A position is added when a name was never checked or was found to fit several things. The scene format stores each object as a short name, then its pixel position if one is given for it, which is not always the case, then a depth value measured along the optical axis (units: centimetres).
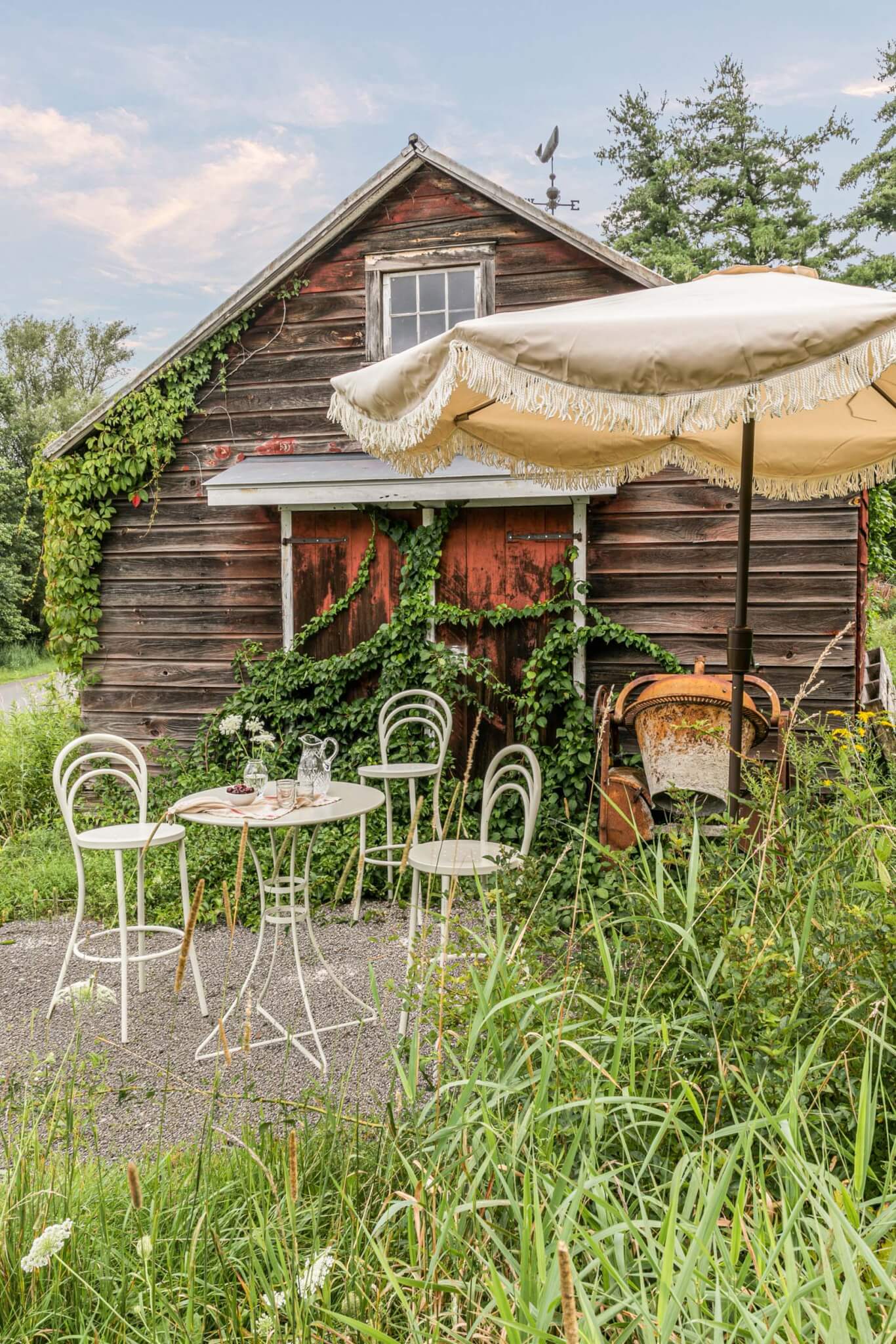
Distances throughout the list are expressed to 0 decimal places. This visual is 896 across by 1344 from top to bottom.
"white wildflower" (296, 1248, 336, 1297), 125
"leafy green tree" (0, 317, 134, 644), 2064
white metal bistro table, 321
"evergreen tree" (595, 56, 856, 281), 1906
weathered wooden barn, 588
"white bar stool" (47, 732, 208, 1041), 358
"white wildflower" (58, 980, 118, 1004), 280
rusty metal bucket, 411
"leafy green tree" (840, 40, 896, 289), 1809
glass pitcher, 373
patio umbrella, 219
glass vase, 370
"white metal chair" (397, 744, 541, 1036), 337
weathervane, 789
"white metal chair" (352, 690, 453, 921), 506
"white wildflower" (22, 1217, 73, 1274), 128
